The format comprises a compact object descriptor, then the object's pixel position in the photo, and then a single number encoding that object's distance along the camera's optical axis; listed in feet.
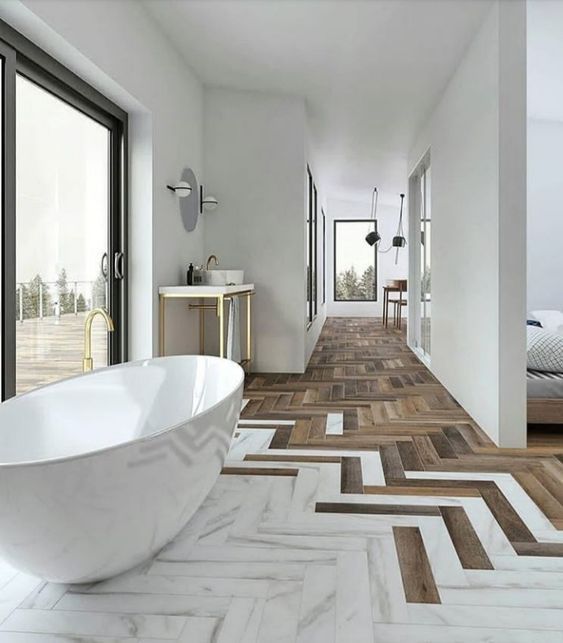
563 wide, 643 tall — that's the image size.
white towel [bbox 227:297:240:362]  16.11
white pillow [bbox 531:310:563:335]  17.01
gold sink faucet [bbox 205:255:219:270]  17.22
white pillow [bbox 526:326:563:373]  11.94
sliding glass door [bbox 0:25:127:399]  8.96
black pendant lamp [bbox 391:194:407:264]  38.67
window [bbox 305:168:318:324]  24.03
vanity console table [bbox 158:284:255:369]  13.67
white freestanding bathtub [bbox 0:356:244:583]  4.79
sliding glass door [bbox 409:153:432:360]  19.92
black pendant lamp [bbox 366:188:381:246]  39.76
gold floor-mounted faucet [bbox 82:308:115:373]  8.36
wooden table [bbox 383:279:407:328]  34.56
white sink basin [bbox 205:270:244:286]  15.74
